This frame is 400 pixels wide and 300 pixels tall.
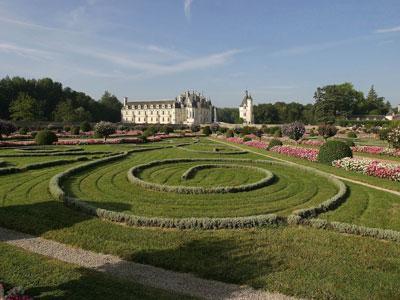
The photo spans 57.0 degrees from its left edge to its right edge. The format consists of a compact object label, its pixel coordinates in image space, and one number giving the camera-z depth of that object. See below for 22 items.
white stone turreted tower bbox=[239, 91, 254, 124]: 104.01
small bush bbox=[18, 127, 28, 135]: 40.24
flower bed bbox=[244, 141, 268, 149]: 28.00
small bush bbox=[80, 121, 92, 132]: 46.56
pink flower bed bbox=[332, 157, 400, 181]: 14.20
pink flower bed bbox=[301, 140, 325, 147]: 31.05
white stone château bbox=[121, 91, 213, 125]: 113.06
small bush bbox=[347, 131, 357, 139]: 43.66
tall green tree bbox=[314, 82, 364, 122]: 82.94
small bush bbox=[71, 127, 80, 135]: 41.43
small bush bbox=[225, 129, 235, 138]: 42.82
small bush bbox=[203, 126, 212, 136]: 51.53
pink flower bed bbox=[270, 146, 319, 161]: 20.23
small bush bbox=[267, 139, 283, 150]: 26.25
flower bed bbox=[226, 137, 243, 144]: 34.39
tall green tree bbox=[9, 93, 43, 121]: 59.53
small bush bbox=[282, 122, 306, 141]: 30.80
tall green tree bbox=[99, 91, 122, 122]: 103.55
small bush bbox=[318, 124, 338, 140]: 34.88
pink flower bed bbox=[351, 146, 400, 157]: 22.99
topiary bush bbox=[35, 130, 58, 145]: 27.16
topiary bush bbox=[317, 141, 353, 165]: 18.12
